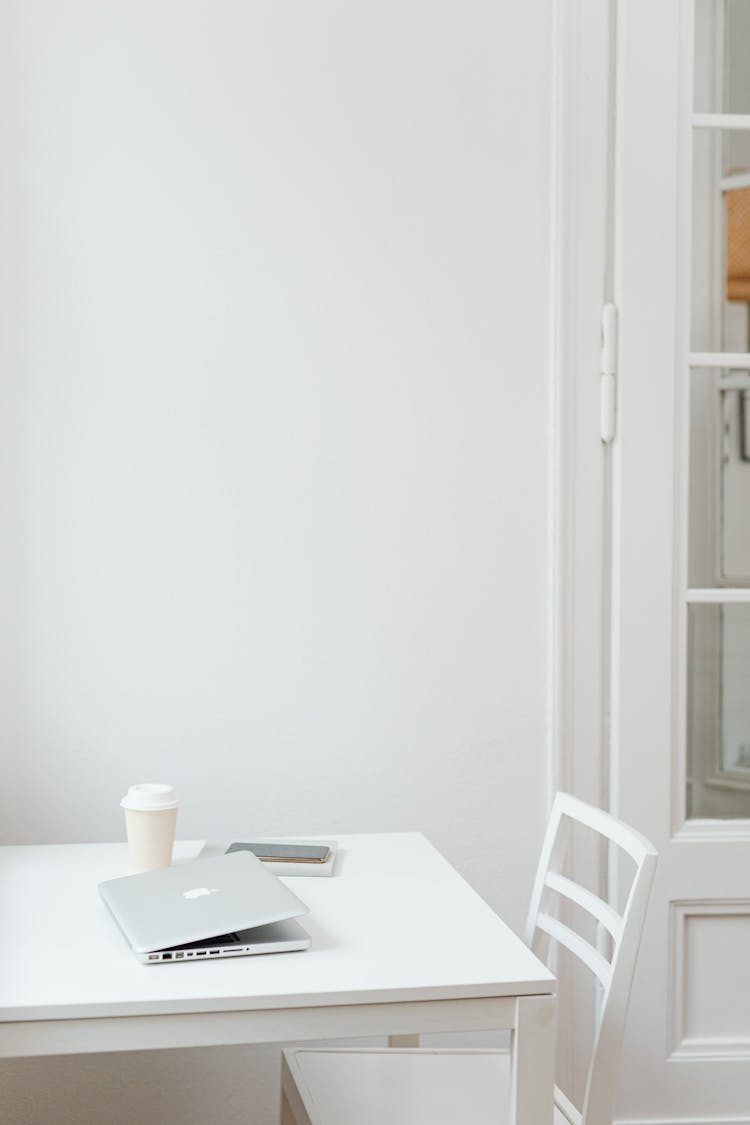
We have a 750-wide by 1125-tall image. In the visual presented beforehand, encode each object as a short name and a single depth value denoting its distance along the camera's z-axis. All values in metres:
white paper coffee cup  1.60
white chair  1.45
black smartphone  1.68
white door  2.12
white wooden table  1.19
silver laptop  1.29
